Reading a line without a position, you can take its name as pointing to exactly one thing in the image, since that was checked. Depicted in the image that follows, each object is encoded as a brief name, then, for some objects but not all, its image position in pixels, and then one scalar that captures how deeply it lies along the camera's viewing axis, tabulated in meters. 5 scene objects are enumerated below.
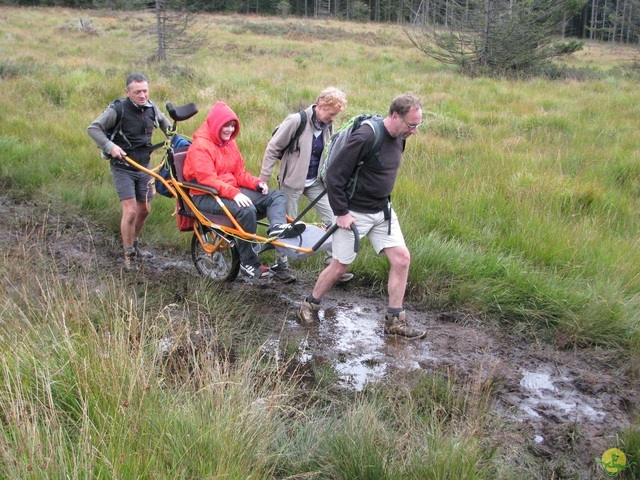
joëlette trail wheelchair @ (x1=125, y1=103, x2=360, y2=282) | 5.57
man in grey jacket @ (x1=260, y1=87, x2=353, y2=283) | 5.86
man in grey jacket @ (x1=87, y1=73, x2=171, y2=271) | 6.18
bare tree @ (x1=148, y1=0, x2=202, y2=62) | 20.38
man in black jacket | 4.76
